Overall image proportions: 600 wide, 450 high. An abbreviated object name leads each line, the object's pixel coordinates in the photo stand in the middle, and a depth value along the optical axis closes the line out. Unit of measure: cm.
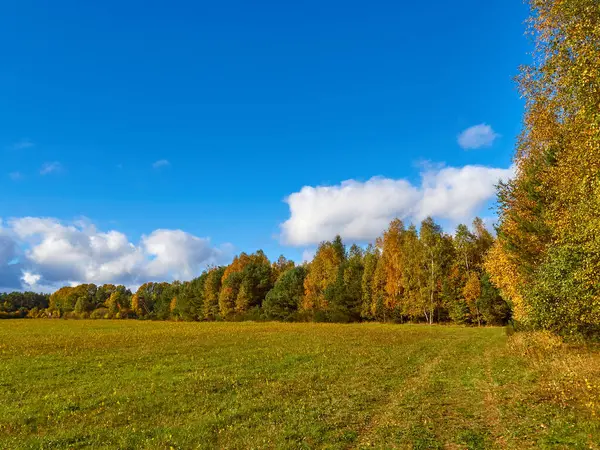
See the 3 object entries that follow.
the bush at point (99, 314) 14300
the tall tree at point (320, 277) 9538
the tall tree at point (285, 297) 10062
